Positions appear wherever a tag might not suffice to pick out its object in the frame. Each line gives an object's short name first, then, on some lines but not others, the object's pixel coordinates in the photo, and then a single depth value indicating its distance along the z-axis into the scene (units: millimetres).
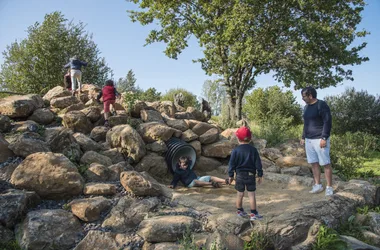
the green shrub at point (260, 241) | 4008
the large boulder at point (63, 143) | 6332
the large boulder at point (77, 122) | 7902
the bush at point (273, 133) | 11043
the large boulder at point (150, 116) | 8930
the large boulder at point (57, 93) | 10203
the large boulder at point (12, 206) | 4418
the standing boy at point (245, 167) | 4559
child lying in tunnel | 6973
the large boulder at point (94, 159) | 6309
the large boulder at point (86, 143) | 7000
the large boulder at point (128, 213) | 4591
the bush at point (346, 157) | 8619
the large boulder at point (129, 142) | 7203
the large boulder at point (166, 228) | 4207
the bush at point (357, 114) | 16188
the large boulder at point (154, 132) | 7957
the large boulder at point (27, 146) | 5727
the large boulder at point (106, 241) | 4145
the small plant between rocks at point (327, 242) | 4160
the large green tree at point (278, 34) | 14258
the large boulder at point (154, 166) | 7352
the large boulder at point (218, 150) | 8797
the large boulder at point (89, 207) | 4641
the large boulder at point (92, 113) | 8547
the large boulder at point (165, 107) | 10500
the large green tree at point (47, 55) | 15992
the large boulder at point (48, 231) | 4197
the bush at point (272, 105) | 20203
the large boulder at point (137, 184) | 5203
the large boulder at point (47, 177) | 5023
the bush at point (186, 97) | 19266
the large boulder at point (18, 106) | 7621
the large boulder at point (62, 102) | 9328
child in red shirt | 8469
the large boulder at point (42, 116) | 8016
